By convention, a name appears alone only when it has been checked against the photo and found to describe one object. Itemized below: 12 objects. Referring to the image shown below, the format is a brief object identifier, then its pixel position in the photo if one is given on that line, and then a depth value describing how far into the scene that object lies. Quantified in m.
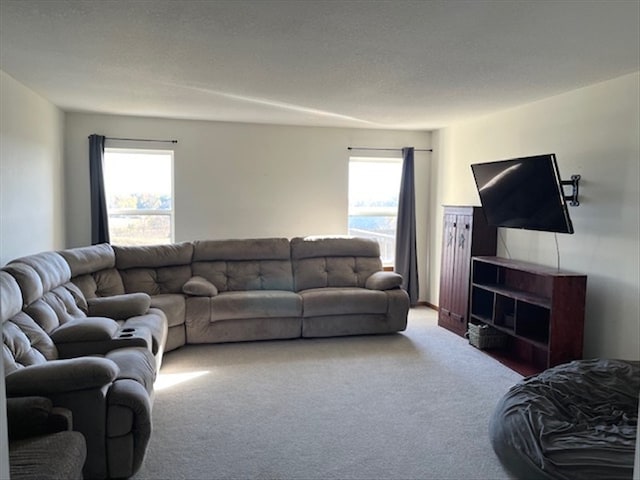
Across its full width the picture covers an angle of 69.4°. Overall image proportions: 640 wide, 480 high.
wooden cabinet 4.77
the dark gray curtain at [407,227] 6.09
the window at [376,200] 6.27
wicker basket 4.45
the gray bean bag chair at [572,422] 2.14
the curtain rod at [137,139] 5.38
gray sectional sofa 2.22
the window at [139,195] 5.50
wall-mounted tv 3.52
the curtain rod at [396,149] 6.12
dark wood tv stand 3.59
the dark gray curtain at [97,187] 5.21
